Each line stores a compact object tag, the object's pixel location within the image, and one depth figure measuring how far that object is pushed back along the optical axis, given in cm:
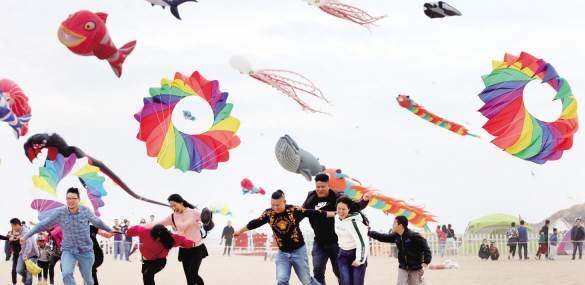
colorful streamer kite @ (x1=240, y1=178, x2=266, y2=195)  3359
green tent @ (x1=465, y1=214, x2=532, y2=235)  3888
